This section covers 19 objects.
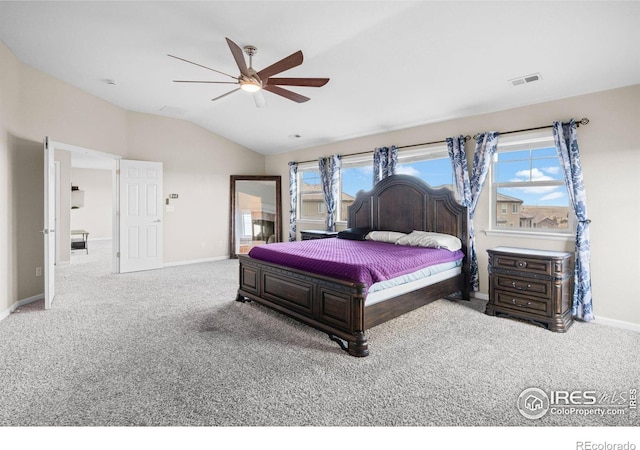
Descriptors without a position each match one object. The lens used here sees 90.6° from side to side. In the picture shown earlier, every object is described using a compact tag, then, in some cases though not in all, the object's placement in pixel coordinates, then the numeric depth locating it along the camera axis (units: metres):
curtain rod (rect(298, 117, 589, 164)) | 3.53
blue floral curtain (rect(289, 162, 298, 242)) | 7.30
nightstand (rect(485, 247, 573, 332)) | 3.29
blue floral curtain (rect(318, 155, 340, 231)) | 6.35
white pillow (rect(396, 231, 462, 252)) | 4.00
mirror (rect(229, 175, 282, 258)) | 7.74
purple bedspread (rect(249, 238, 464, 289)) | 2.86
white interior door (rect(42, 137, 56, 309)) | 3.89
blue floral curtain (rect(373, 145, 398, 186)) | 5.29
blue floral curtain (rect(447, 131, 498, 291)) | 4.18
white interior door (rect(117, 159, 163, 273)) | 5.98
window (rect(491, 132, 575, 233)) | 3.86
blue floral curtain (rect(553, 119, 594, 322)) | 3.44
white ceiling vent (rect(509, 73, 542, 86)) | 3.45
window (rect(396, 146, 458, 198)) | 4.88
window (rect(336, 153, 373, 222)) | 5.99
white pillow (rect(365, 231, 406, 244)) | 4.58
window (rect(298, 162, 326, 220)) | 7.04
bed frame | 2.79
